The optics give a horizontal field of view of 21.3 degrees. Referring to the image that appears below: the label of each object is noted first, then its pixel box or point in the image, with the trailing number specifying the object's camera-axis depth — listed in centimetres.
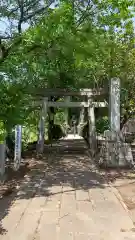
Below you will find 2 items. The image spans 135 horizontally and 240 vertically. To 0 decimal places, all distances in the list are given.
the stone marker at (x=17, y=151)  1040
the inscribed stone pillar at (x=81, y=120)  2432
